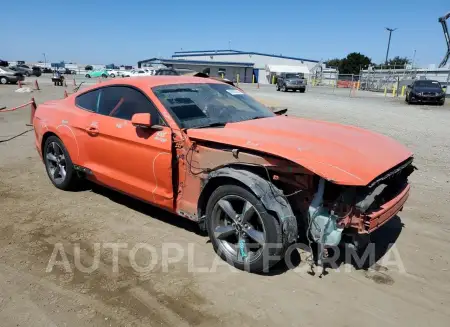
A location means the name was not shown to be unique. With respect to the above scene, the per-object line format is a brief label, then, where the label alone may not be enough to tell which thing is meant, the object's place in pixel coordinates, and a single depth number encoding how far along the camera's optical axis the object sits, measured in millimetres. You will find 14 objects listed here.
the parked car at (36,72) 53688
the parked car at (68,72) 70025
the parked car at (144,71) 49962
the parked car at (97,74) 62562
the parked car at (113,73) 63694
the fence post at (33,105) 9338
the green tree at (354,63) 89188
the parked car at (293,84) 31797
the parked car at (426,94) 21719
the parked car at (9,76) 30312
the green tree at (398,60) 88250
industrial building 68438
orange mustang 2988
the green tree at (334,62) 99394
